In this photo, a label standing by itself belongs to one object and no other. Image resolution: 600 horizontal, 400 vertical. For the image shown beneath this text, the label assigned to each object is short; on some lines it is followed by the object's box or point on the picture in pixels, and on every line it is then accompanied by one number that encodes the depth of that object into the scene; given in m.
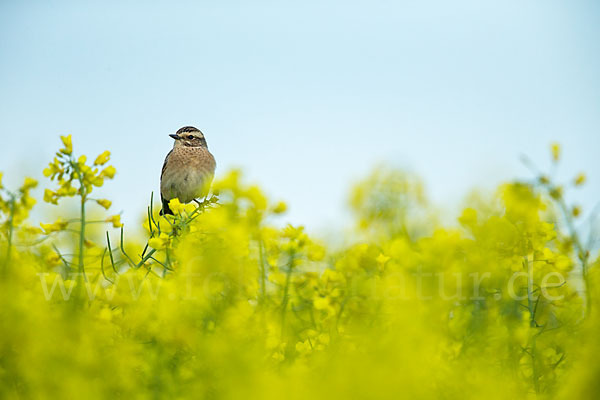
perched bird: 11.26
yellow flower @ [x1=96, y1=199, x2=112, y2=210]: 5.51
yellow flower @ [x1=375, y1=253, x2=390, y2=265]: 6.08
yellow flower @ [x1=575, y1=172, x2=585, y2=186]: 5.45
